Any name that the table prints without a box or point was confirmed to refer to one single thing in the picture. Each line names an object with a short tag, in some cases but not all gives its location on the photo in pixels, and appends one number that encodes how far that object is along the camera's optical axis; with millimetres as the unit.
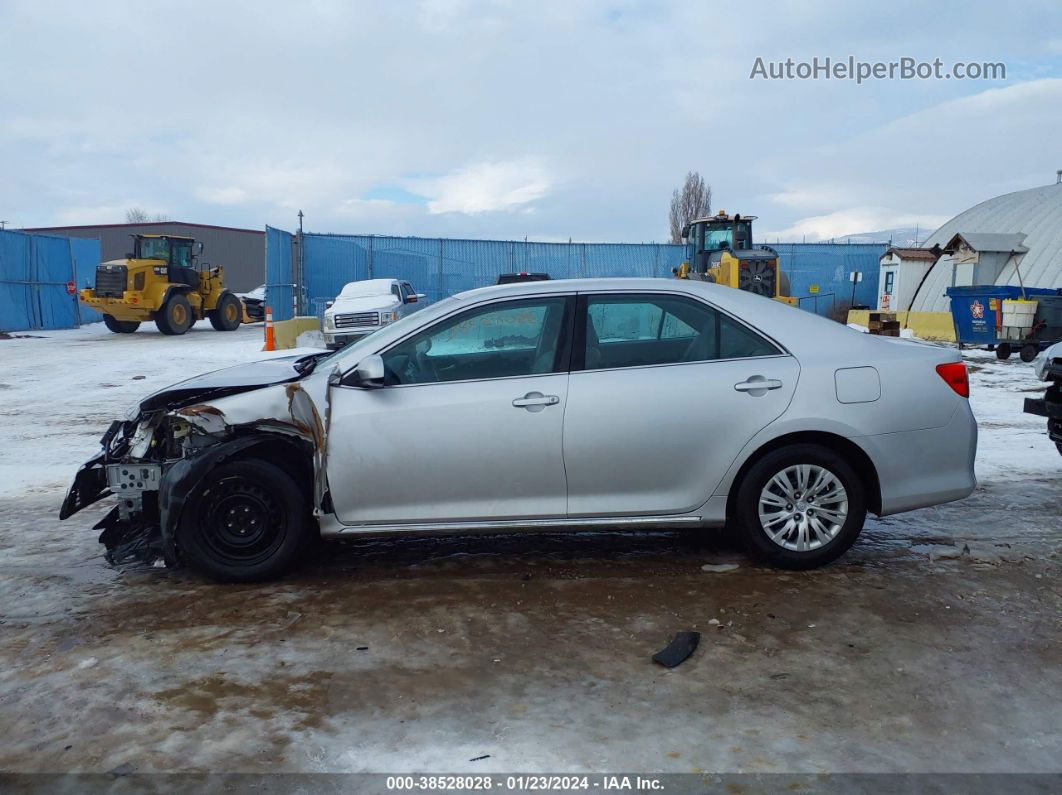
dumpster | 16609
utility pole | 27391
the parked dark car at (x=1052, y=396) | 6949
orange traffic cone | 17938
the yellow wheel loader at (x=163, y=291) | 23953
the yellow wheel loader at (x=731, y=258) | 20203
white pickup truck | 18141
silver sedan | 4492
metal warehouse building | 54188
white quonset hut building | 22797
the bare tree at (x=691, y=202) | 57812
